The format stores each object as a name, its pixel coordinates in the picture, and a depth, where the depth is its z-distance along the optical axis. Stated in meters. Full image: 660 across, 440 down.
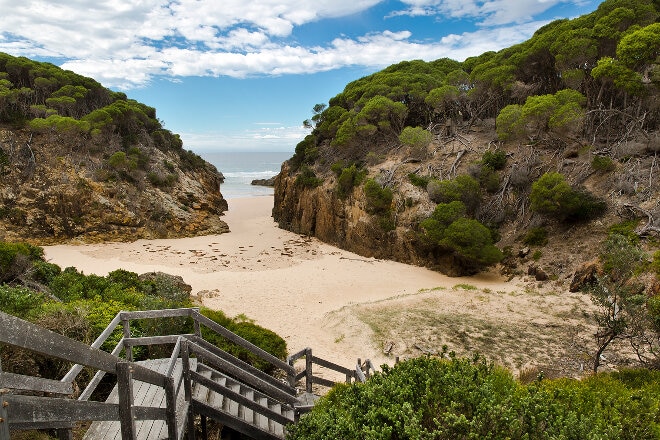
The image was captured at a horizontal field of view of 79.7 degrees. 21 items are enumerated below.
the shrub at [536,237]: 18.06
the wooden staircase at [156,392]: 2.12
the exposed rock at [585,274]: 14.38
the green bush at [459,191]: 20.37
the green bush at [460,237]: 17.62
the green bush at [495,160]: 22.23
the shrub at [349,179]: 25.09
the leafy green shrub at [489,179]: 21.52
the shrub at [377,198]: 22.50
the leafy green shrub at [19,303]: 7.00
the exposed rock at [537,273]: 16.29
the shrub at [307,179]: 28.67
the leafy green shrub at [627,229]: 14.65
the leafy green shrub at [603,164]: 18.09
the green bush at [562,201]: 17.06
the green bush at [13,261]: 11.58
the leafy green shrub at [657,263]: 11.09
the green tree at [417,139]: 24.36
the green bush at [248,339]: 8.73
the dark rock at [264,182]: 74.69
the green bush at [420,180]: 22.47
